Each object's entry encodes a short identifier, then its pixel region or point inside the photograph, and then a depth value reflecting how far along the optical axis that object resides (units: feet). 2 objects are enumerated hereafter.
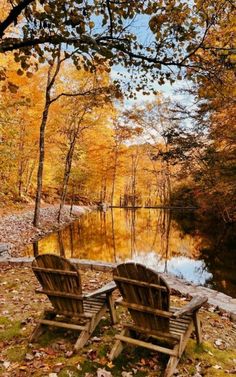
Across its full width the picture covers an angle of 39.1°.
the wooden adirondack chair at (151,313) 11.94
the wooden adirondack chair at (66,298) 13.87
